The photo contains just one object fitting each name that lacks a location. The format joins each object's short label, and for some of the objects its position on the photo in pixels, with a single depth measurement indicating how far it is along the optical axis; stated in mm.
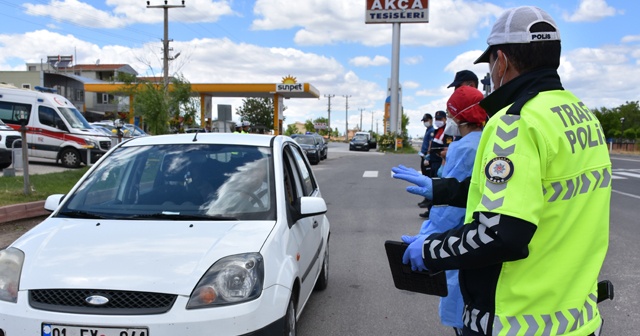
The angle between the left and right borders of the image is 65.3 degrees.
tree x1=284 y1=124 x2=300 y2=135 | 79438
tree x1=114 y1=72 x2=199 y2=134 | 16734
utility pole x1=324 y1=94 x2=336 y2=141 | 102656
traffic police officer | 1446
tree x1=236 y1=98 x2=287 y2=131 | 69438
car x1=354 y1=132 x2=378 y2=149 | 44562
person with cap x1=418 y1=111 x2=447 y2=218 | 8375
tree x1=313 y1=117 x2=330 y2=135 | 108838
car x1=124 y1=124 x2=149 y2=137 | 24441
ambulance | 16906
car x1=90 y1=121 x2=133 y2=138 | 24216
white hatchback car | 2604
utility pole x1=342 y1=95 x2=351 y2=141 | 108250
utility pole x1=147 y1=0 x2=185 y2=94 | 34750
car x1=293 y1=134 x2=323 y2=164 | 25078
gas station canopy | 43969
